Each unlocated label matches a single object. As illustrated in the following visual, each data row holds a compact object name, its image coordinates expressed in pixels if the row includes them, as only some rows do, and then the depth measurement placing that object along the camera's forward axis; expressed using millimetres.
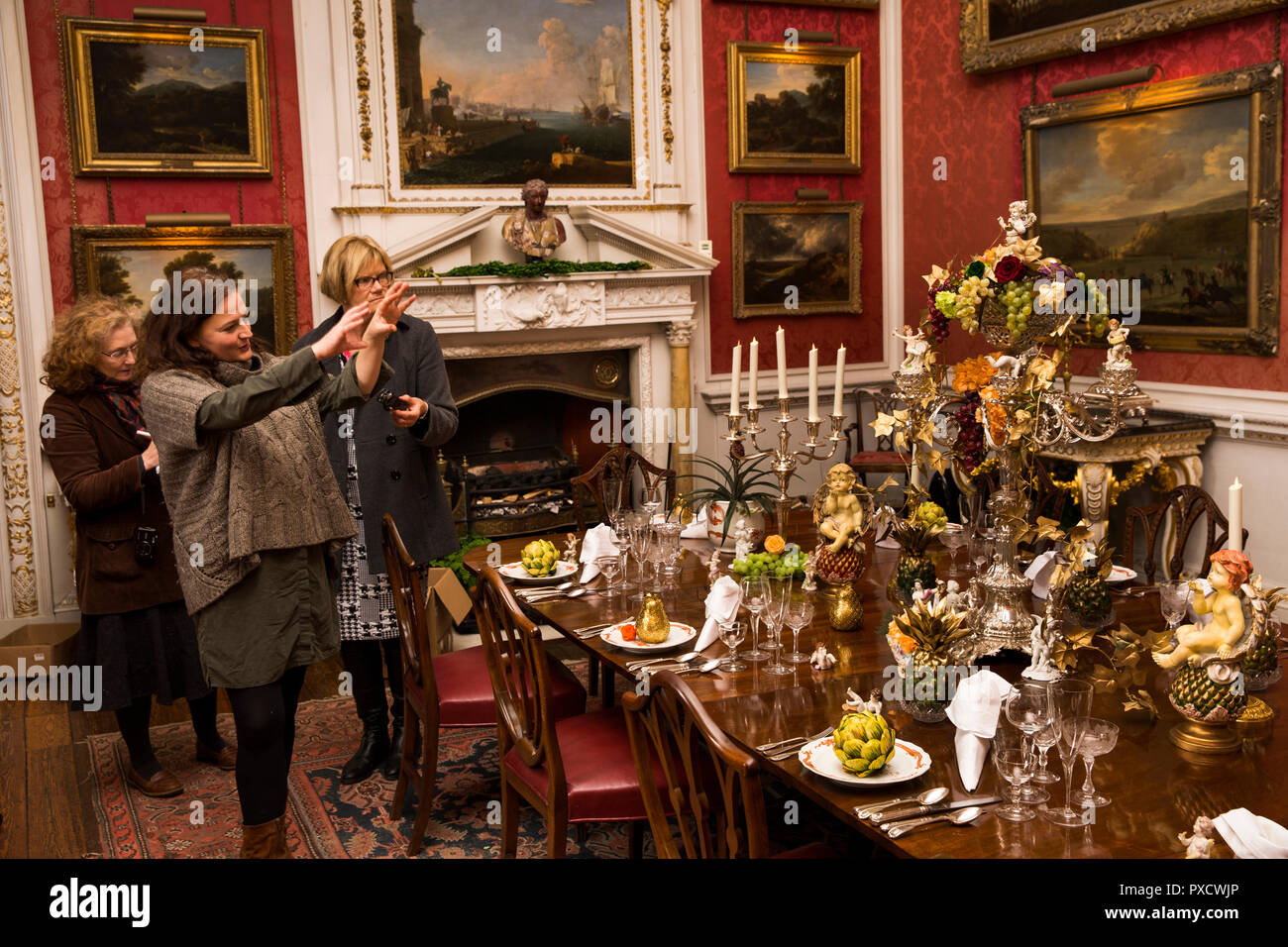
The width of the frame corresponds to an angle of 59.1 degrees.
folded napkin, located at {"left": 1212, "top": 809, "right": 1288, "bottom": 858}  1729
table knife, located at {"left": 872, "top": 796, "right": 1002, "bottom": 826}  1934
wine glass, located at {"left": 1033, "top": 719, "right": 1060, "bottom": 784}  2012
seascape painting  6250
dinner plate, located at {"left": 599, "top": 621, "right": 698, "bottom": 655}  2873
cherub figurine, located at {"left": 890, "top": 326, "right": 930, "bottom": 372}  2781
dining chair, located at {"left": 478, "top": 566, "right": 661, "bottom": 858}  2777
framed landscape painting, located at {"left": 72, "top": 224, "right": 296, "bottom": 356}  5625
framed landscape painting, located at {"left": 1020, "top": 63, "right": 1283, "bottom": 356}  5121
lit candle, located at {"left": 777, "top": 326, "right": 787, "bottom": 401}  3311
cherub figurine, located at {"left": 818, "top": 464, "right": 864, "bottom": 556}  3117
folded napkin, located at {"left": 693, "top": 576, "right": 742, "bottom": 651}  2809
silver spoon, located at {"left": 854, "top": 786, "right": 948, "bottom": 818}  1963
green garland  6207
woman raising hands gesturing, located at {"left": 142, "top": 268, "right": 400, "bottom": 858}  2688
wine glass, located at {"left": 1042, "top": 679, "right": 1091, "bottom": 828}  1973
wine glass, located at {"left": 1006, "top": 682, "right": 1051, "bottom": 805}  1993
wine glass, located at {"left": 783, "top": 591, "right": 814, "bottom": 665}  2709
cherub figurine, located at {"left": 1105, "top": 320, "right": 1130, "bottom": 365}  2498
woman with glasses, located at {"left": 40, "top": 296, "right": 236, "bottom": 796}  3789
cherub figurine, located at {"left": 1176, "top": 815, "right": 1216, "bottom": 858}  1751
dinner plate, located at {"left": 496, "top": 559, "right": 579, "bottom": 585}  3615
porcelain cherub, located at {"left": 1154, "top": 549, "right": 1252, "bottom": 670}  2180
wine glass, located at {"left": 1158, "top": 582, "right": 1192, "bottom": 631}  2709
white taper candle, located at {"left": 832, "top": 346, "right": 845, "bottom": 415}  3236
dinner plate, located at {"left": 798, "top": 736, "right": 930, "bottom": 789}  2051
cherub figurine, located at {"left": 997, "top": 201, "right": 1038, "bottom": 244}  2549
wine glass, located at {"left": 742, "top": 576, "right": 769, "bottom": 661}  2725
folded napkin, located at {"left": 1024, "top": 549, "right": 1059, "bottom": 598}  3061
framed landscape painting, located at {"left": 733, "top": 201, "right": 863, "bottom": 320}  7125
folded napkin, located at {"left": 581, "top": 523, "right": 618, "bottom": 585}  3666
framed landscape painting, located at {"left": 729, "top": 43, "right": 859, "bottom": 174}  6969
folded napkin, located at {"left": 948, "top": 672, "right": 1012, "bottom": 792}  2078
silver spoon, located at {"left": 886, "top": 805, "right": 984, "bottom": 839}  1887
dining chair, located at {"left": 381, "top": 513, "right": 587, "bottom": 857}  3371
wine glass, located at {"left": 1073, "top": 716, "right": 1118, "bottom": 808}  1991
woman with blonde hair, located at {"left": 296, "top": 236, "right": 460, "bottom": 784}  3807
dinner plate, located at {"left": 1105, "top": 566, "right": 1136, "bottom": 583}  3248
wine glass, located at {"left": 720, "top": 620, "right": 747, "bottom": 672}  2768
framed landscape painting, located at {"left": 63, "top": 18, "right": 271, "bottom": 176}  5535
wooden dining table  1850
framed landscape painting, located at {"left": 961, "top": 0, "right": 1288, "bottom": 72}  5270
